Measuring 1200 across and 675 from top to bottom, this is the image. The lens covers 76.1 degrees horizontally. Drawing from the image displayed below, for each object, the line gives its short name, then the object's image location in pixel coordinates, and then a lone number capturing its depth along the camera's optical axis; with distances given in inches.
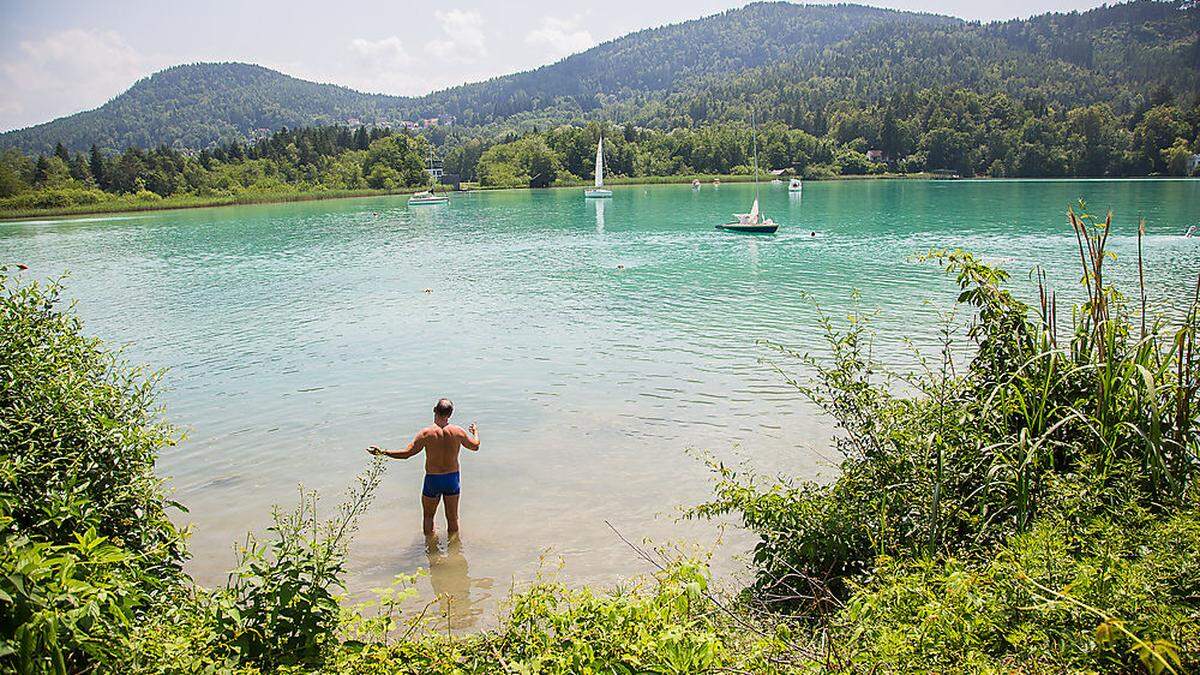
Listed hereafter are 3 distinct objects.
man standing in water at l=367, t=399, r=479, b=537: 368.2
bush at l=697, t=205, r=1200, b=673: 167.0
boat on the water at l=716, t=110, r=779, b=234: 1897.1
